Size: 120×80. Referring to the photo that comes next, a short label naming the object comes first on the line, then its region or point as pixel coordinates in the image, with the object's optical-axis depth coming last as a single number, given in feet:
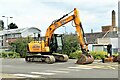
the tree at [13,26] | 403.17
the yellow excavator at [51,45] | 98.89
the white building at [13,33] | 294.74
